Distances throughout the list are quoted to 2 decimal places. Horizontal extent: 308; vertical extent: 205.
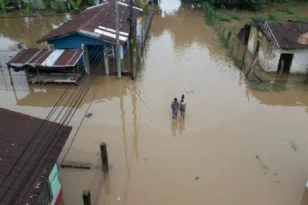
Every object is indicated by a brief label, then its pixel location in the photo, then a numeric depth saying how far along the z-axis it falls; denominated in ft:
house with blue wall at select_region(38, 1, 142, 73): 57.52
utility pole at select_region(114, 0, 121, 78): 52.28
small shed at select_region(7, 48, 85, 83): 53.42
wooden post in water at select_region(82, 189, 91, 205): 28.22
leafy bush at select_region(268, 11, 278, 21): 98.98
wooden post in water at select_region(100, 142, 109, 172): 34.59
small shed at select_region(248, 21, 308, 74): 59.88
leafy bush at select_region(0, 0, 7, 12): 104.19
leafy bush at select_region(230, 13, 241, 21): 101.76
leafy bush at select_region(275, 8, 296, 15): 111.34
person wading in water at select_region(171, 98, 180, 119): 45.34
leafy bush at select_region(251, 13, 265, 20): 104.95
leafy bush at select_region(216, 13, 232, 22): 99.08
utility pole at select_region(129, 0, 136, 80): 57.07
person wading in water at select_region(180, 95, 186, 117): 45.79
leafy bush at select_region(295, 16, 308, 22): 102.38
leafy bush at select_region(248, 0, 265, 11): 110.32
